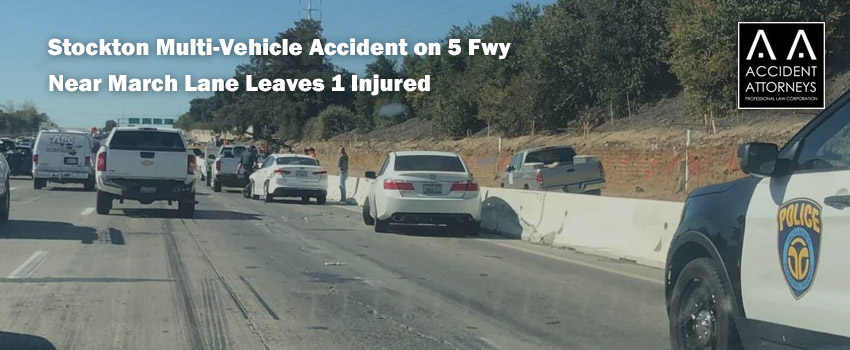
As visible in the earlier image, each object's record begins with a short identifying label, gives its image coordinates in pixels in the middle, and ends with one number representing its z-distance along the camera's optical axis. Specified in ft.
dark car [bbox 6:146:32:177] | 149.64
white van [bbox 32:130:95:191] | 115.85
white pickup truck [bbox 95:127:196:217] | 71.15
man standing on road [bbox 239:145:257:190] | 120.37
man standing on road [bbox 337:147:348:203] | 105.60
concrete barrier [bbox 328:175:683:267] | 47.39
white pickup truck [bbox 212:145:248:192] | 125.70
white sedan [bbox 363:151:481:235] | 61.00
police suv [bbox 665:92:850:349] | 17.17
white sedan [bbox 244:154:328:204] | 97.60
